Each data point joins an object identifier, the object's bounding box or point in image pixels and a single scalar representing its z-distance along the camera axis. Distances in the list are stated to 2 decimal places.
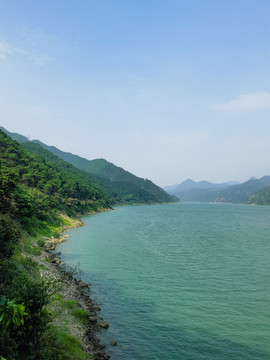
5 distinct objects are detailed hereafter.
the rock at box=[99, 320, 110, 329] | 24.98
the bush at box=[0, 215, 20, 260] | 25.42
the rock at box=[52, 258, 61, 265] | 44.25
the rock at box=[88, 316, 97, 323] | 25.61
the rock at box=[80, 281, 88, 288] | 35.16
